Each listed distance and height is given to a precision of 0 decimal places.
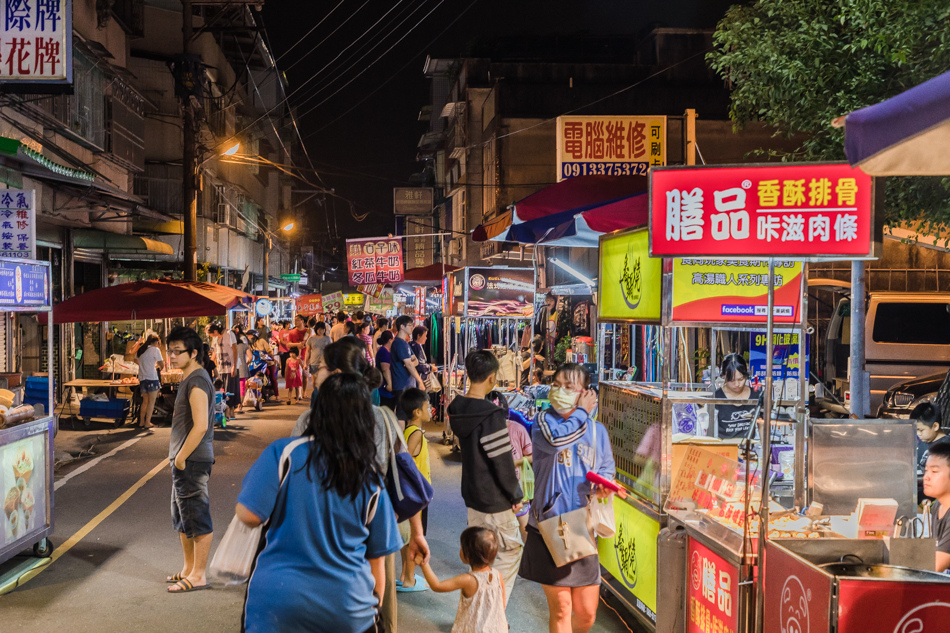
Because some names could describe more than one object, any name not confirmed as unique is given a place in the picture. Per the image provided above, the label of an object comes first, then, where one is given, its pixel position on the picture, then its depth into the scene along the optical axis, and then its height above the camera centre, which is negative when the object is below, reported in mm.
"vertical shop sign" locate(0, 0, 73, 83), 9992 +3247
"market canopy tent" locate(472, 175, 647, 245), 8516 +1202
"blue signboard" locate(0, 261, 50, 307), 7000 +223
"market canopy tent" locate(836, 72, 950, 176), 2779 +630
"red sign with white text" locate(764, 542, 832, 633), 3521 -1275
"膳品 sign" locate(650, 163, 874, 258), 4277 +525
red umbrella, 13719 +122
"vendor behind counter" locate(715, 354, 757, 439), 7684 -776
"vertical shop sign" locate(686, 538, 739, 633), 4508 -1611
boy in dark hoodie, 5438 -1036
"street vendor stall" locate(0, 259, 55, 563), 6879 -1257
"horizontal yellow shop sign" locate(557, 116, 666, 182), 17969 +3622
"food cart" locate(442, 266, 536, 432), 13633 +216
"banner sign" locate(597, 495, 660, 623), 5723 -1797
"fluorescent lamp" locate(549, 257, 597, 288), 11180 +504
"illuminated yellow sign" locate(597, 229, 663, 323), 5812 +238
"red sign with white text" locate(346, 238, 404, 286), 28734 +1730
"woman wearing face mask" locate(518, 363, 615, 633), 4926 -1079
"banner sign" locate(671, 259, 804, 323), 6281 +165
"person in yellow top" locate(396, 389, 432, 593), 6312 -871
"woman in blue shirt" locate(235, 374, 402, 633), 3074 -800
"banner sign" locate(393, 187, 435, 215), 48438 +6526
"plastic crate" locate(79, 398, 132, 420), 16219 -1917
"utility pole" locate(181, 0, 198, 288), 19109 +3170
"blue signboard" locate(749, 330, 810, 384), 13744 -773
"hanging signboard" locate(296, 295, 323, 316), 41831 +299
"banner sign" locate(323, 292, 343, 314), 43156 +500
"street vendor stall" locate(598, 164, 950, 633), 3939 -1001
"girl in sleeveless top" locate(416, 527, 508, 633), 4399 -1485
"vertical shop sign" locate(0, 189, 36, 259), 8453 +892
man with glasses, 6496 -1129
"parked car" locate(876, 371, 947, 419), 14016 -1417
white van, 15117 -471
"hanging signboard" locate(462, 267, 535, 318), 13688 +316
